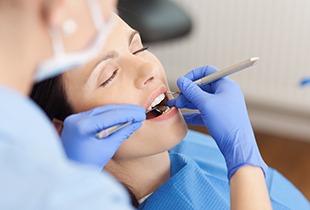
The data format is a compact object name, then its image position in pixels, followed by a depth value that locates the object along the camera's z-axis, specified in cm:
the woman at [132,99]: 78
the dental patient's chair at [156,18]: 134
